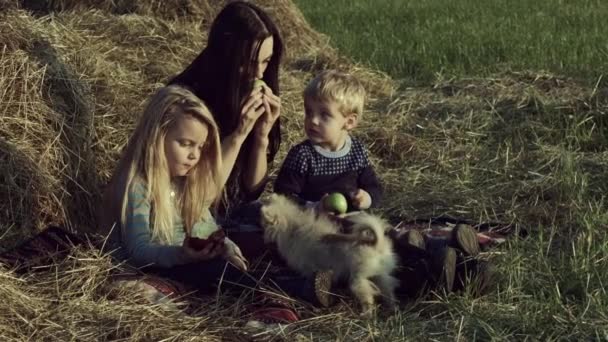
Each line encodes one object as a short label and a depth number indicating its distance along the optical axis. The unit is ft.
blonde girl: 15.40
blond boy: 17.46
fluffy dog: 14.32
